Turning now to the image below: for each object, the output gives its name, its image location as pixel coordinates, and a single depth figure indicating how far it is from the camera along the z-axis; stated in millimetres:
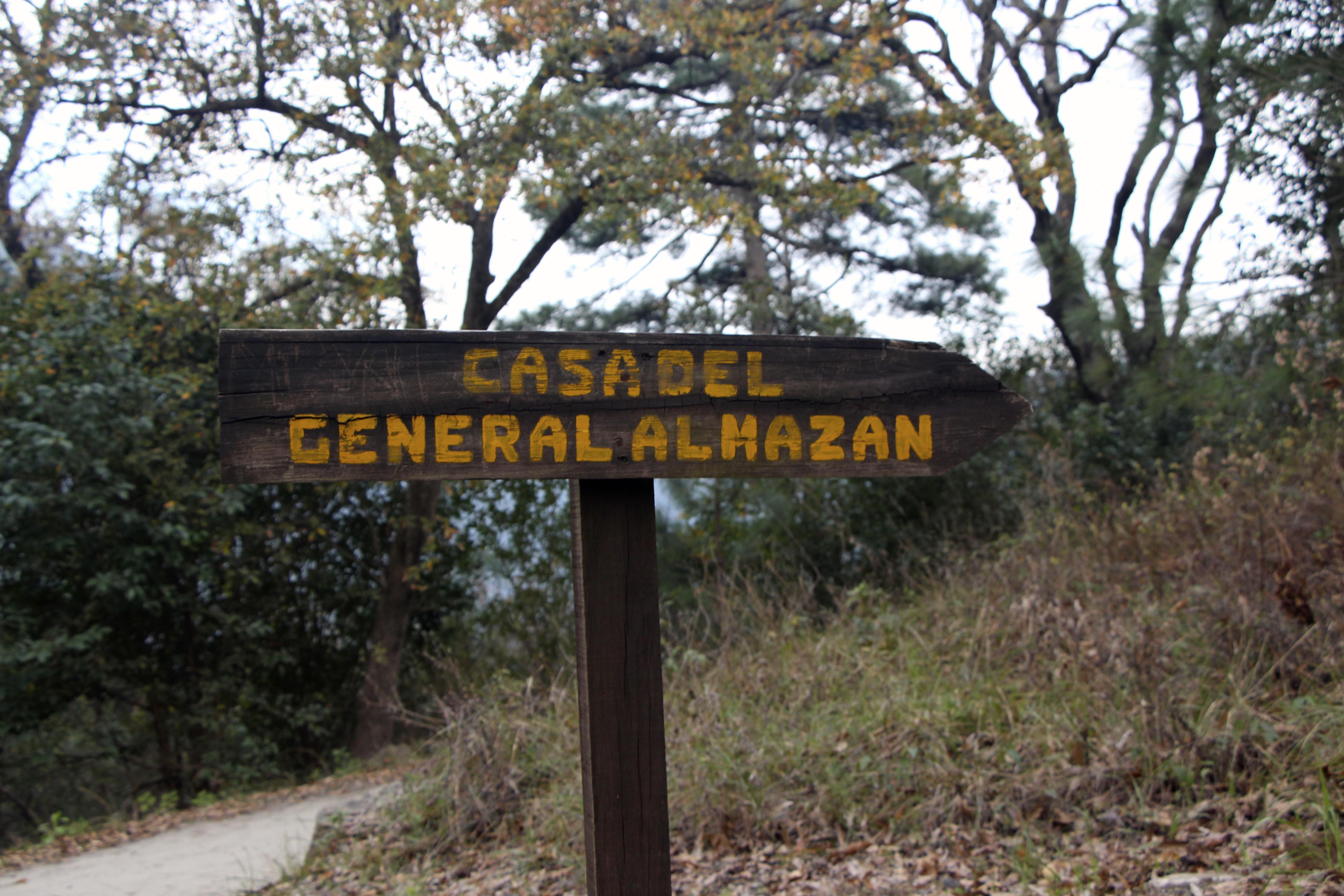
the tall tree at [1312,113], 5191
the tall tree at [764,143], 8789
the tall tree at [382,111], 8352
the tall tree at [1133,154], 5945
